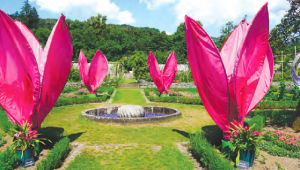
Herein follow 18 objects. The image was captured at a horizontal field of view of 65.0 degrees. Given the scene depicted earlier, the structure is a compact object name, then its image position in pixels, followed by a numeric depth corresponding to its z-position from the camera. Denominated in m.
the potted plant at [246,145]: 5.63
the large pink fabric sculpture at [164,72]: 18.25
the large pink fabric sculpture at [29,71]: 6.05
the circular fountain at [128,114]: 10.49
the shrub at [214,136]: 7.43
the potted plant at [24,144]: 5.74
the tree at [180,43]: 53.41
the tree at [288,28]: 9.29
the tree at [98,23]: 79.79
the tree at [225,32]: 44.23
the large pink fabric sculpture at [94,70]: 18.19
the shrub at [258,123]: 8.99
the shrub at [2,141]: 7.49
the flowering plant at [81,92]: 22.11
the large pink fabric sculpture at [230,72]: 6.09
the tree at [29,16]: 65.71
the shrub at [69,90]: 24.59
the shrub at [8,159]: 5.24
